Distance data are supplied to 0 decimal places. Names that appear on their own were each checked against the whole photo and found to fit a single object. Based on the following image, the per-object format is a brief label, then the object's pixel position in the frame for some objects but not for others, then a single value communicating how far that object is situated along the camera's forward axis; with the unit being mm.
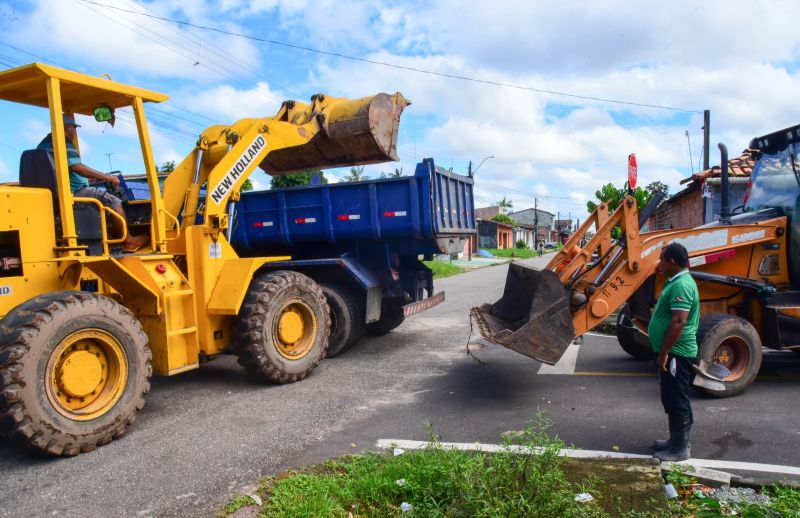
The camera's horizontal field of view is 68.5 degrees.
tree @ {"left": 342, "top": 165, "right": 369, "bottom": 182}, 34291
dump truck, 8148
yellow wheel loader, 4480
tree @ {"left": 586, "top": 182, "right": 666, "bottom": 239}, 25875
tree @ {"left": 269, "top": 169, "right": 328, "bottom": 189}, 22172
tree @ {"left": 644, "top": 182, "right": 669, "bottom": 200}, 32684
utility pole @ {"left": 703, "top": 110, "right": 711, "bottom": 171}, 20172
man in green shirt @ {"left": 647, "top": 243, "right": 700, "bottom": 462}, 4281
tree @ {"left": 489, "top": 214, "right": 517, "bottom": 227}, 71619
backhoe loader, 5902
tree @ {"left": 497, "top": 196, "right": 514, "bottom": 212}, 93812
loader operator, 5312
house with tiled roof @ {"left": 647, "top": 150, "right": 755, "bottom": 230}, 14453
